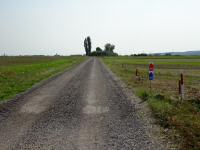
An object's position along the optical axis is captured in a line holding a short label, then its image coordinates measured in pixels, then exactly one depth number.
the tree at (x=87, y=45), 195.43
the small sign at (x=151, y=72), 15.89
